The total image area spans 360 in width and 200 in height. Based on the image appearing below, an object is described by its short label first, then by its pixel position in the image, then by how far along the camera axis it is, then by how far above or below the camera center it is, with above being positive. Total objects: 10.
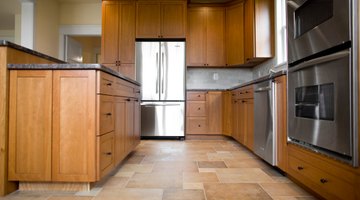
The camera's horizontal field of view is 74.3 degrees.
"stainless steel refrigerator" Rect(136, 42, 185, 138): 4.17 +0.18
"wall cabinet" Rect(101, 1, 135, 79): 4.28 +1.27
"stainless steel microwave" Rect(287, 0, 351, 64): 1.25 +0.49
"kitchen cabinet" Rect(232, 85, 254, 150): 2.91 -0.15
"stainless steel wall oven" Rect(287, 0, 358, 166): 1.18 +0.17
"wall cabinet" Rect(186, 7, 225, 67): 4.49 +1.27
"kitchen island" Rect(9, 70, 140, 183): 1.65 -0.15
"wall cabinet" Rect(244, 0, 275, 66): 3.70 +1.19
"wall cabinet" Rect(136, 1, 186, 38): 4.27 +1.55
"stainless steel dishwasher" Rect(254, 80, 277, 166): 2.22 -0.16
